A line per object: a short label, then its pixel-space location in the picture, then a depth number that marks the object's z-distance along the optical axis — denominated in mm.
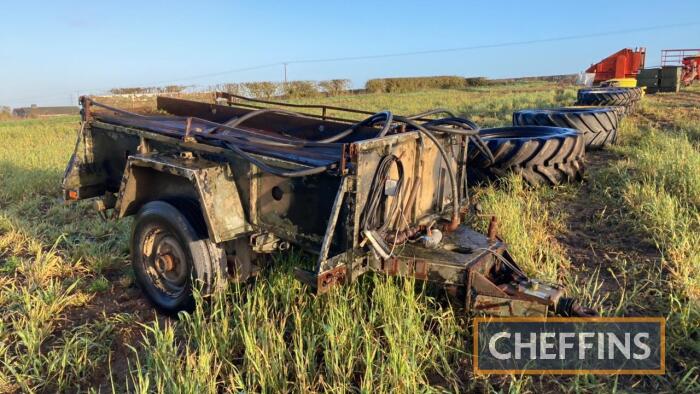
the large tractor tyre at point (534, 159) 5426
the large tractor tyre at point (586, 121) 7629
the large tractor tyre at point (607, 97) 12797
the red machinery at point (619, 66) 21062
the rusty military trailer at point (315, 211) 2639
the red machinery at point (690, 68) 23688
